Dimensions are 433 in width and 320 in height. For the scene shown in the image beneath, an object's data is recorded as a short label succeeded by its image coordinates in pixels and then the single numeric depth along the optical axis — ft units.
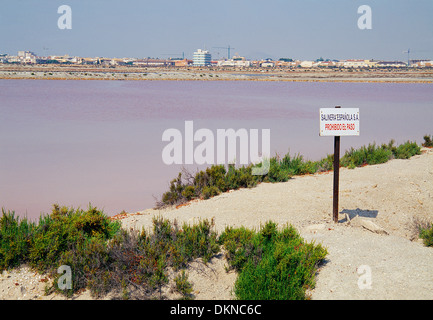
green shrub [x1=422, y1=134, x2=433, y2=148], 50.21
